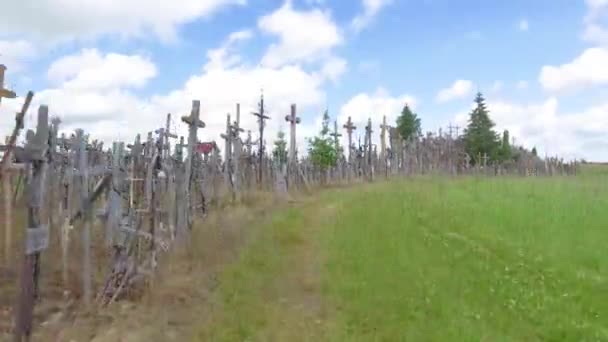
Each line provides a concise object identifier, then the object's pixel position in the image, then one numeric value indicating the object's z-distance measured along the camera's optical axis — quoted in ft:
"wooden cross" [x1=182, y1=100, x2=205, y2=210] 42.29
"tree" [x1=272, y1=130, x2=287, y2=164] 93.07
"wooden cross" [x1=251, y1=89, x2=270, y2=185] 83.77
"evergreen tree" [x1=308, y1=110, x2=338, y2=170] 110.83
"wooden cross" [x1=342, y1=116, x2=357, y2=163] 114.52
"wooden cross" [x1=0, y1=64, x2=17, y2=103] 26.53
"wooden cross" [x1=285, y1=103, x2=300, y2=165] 95.55
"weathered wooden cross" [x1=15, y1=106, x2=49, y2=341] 19.94
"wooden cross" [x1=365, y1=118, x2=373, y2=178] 114.11
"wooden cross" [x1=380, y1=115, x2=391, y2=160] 118.62
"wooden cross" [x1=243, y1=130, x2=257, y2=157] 87.01
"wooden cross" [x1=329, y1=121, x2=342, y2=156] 113.70
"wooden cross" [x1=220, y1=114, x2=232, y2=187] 68.95
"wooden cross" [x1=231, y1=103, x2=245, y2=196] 70.59
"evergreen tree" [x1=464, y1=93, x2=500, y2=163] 160.86
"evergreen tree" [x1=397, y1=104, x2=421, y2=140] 182.50
